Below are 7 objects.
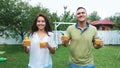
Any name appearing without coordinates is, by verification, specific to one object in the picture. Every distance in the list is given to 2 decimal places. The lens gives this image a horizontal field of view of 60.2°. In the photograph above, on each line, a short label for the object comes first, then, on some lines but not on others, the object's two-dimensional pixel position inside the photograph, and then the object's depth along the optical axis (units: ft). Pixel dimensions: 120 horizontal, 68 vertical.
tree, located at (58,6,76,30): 41.69
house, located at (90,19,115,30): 48.55
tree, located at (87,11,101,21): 84.37
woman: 5.38
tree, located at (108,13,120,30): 32.79
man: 5.46
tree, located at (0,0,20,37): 17.90
